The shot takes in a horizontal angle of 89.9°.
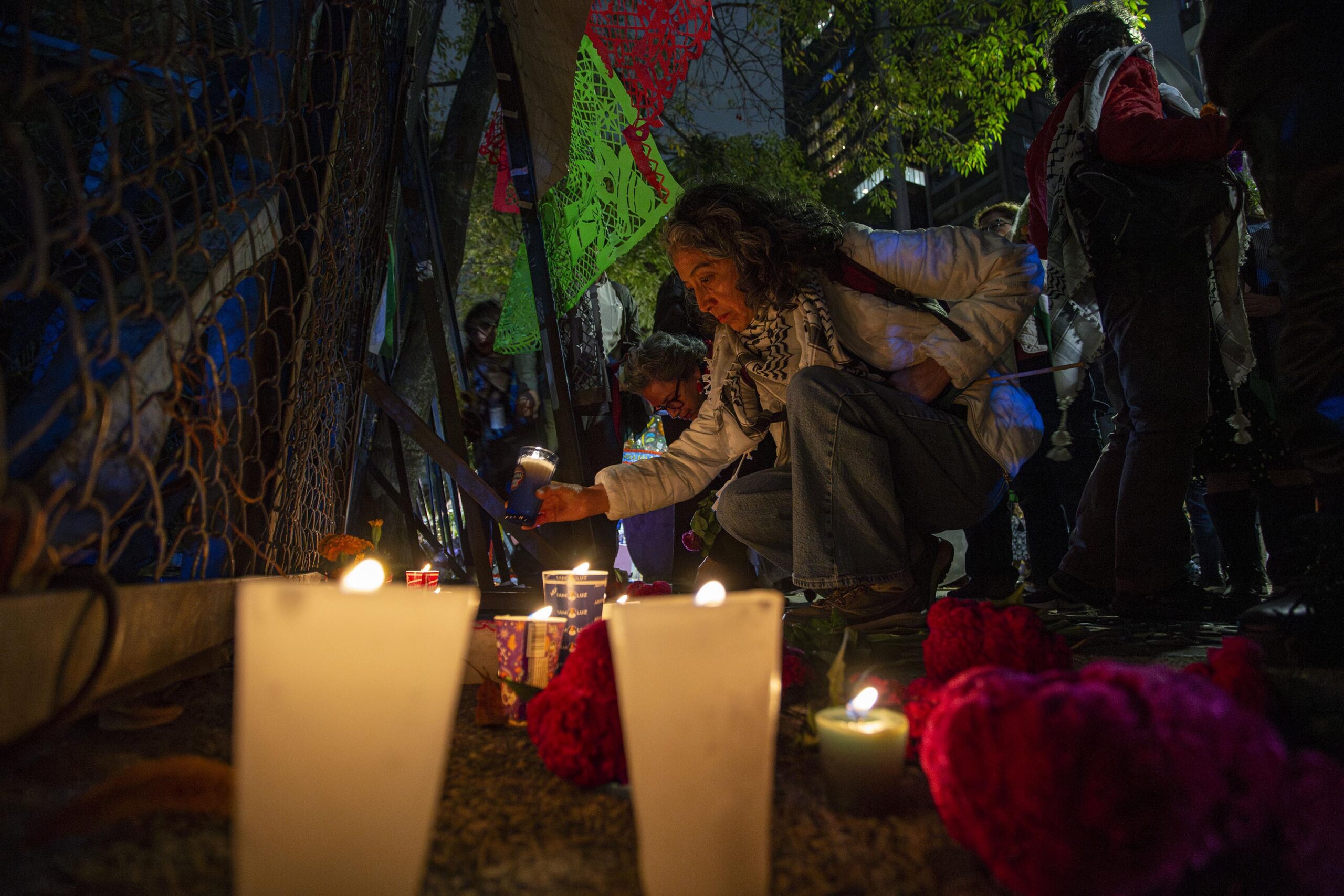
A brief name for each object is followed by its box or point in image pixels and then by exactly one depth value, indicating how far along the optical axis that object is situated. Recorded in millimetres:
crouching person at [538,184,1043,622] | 2197
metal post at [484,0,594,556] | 2990
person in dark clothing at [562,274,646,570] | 3355
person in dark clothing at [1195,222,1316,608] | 2797
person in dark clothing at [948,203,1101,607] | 3047
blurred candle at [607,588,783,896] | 670
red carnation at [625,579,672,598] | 1822
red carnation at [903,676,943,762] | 1114
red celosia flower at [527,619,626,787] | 1033
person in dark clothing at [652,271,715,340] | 4090
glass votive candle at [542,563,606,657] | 1802
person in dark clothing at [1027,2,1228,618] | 2180
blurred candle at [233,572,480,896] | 585
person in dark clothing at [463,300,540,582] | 4730
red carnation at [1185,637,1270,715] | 916
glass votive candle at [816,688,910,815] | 945
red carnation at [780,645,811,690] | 1469
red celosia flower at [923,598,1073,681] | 1198
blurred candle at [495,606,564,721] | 1445
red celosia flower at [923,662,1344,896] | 650
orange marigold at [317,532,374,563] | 1938
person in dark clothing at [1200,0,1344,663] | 1495
